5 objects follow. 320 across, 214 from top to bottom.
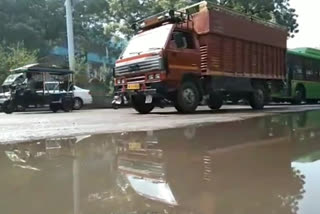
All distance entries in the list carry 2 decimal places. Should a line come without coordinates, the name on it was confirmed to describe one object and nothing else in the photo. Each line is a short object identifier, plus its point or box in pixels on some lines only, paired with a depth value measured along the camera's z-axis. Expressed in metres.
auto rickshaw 17.23
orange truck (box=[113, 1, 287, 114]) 12.12
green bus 23.20
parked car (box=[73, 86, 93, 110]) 20.67
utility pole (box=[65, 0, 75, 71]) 24.69
